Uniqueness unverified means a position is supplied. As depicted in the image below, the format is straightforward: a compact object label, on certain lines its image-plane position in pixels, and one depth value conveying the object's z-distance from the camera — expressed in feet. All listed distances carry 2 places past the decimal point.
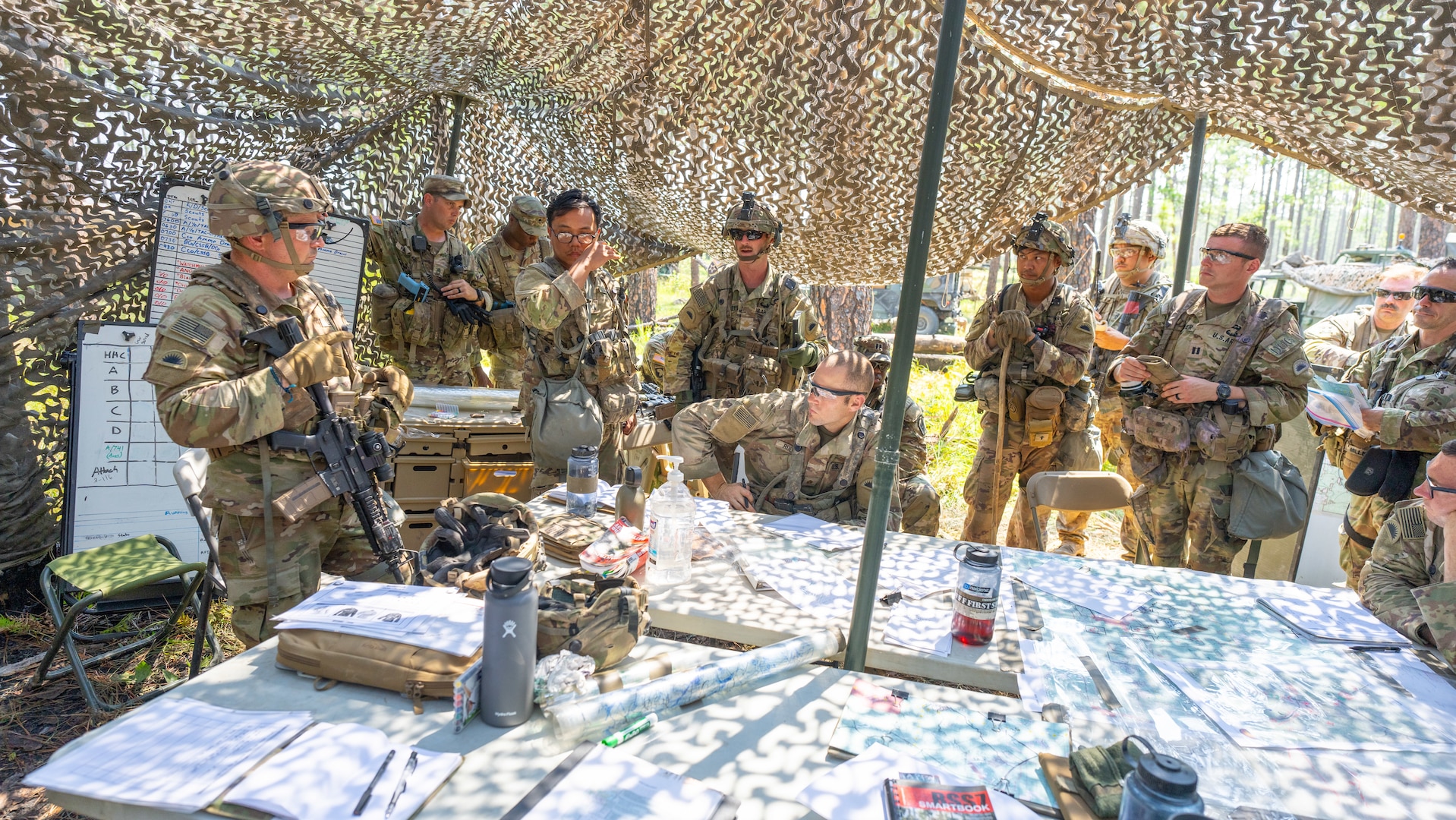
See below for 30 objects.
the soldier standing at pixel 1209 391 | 11.55
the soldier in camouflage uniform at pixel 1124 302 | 15.01
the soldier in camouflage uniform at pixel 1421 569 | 6.45
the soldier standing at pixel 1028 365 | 13.84
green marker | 4.67
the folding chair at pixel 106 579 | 9.06
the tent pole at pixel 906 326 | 5.14
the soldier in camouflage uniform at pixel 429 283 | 14.84
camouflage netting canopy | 8.07
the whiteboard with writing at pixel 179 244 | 11.55
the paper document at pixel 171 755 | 3.96
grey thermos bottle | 4.56
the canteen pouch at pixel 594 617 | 5.23
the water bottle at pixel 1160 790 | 3.35
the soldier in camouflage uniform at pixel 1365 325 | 15.10
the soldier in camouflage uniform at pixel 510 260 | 15.30
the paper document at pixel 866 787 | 4.17
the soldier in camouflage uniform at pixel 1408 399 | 10.46
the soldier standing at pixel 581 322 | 12.47
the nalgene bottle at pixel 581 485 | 8.38
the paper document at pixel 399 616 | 5.14
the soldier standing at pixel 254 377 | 7.28
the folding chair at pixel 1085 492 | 9.80
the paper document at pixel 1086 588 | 7.00
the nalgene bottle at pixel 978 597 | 6.09
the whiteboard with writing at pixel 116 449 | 11.25
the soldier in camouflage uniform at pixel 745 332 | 14.82
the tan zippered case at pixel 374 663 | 4.92
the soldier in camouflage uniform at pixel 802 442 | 9.78
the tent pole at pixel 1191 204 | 10.52
